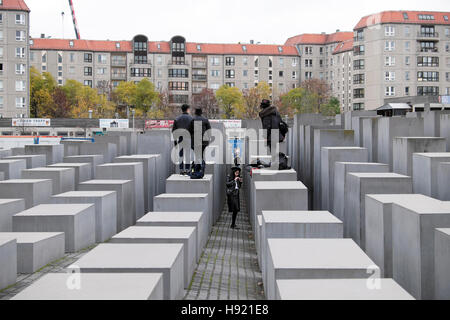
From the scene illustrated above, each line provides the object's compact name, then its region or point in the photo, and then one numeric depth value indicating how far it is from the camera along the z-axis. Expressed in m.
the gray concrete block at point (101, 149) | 22.02
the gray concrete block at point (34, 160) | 20.93
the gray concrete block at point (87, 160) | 19.95
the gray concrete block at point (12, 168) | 18.44
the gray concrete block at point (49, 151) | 23.44
